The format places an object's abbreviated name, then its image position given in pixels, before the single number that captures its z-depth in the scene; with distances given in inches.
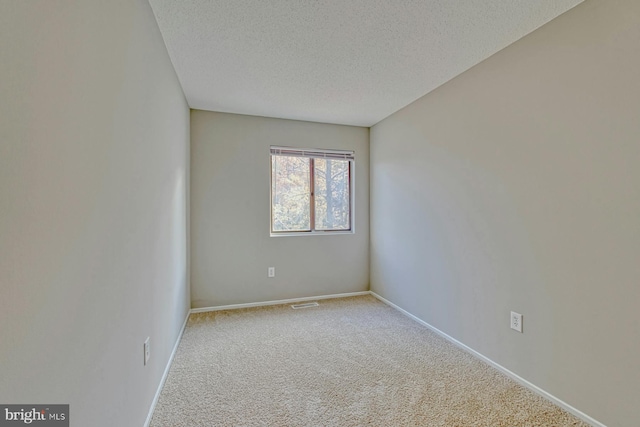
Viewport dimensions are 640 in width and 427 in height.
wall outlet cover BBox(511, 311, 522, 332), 79.6
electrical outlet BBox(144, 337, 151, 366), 62.6
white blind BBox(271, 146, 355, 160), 145.8
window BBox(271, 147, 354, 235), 148.6
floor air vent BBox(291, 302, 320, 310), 140.5
